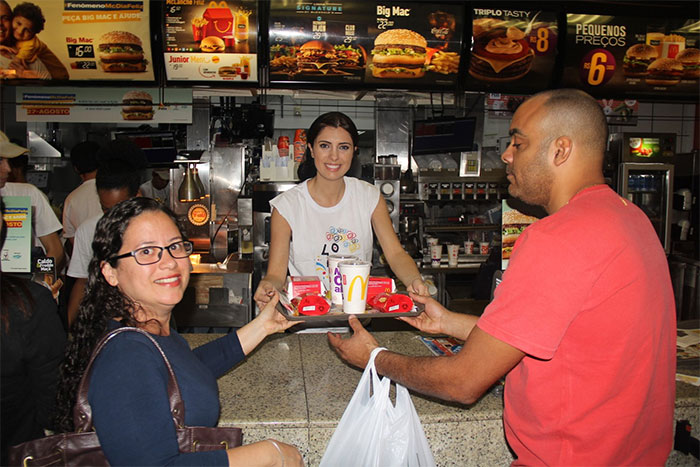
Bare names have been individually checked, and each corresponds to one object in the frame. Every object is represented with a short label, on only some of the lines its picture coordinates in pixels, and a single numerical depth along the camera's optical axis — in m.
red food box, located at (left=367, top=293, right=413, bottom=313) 2.11
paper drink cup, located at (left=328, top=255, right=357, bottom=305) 2.19
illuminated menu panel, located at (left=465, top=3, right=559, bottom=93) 4.86
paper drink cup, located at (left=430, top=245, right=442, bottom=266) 6.86
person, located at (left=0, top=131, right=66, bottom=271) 3.49
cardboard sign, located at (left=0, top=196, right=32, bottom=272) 2.50
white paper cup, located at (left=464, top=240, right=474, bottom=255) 7.08
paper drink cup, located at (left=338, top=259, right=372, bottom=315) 2.04
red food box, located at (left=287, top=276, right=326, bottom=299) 2.26
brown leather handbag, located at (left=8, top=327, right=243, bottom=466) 1.29
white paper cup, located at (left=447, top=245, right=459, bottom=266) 6.86
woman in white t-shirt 2.96
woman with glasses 1.23
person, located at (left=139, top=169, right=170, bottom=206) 7.29
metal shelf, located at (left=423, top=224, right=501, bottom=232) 6.87
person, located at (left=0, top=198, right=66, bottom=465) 1.64
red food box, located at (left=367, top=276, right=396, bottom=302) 2.28
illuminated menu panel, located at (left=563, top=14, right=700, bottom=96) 4.99
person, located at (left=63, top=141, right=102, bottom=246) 4.72
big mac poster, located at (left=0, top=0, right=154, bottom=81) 4.53
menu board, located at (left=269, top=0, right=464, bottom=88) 4.65
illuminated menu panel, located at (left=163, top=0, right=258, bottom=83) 4.58
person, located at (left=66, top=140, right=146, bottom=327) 3.40
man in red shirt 1.29
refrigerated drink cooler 7.32
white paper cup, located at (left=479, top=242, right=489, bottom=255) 7.05
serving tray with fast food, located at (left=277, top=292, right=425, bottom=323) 2.00
